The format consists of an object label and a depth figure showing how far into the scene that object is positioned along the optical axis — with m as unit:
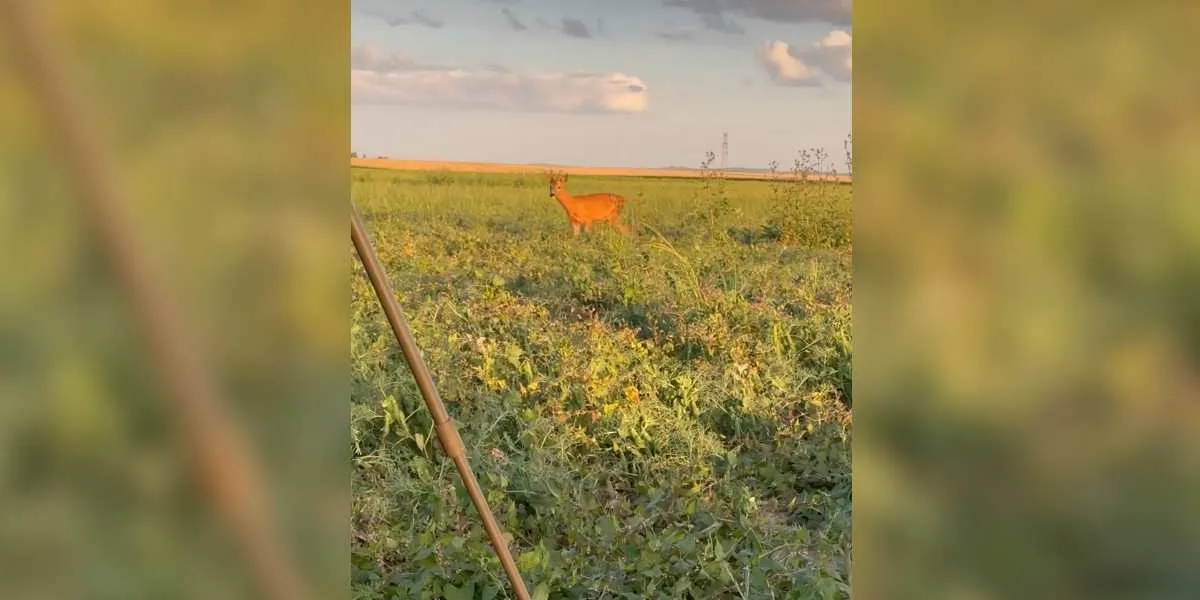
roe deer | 21.84
